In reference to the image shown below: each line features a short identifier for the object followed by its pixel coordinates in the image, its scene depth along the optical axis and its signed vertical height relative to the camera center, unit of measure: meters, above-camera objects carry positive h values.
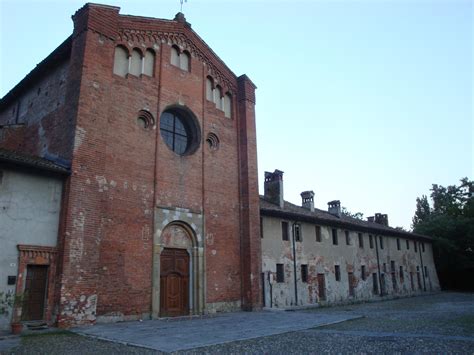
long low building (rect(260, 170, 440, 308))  20.44 +1.35
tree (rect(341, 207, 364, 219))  69.38 +11.13
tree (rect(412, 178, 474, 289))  37.81 +3.26
